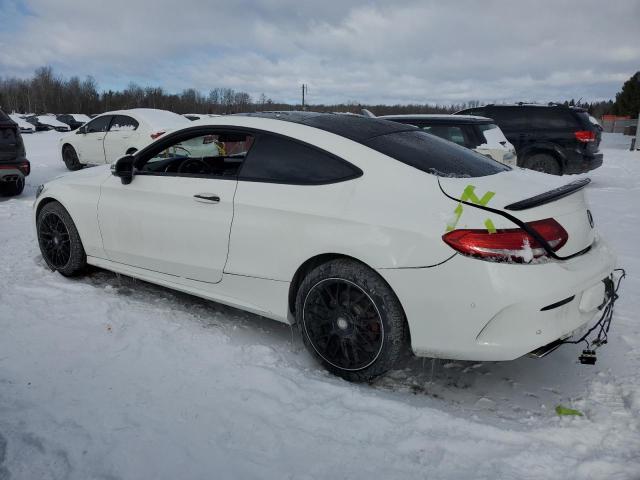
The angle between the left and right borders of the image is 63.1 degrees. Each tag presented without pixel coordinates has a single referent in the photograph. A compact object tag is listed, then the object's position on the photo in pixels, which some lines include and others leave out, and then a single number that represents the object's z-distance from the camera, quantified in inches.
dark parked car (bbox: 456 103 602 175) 414.9
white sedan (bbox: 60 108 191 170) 432.5
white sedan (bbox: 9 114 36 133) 1128.2
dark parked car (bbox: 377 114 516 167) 320.5
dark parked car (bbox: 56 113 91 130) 1313.7
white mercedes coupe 100.3
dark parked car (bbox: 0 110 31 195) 312.3
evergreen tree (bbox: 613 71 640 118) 2183.9
